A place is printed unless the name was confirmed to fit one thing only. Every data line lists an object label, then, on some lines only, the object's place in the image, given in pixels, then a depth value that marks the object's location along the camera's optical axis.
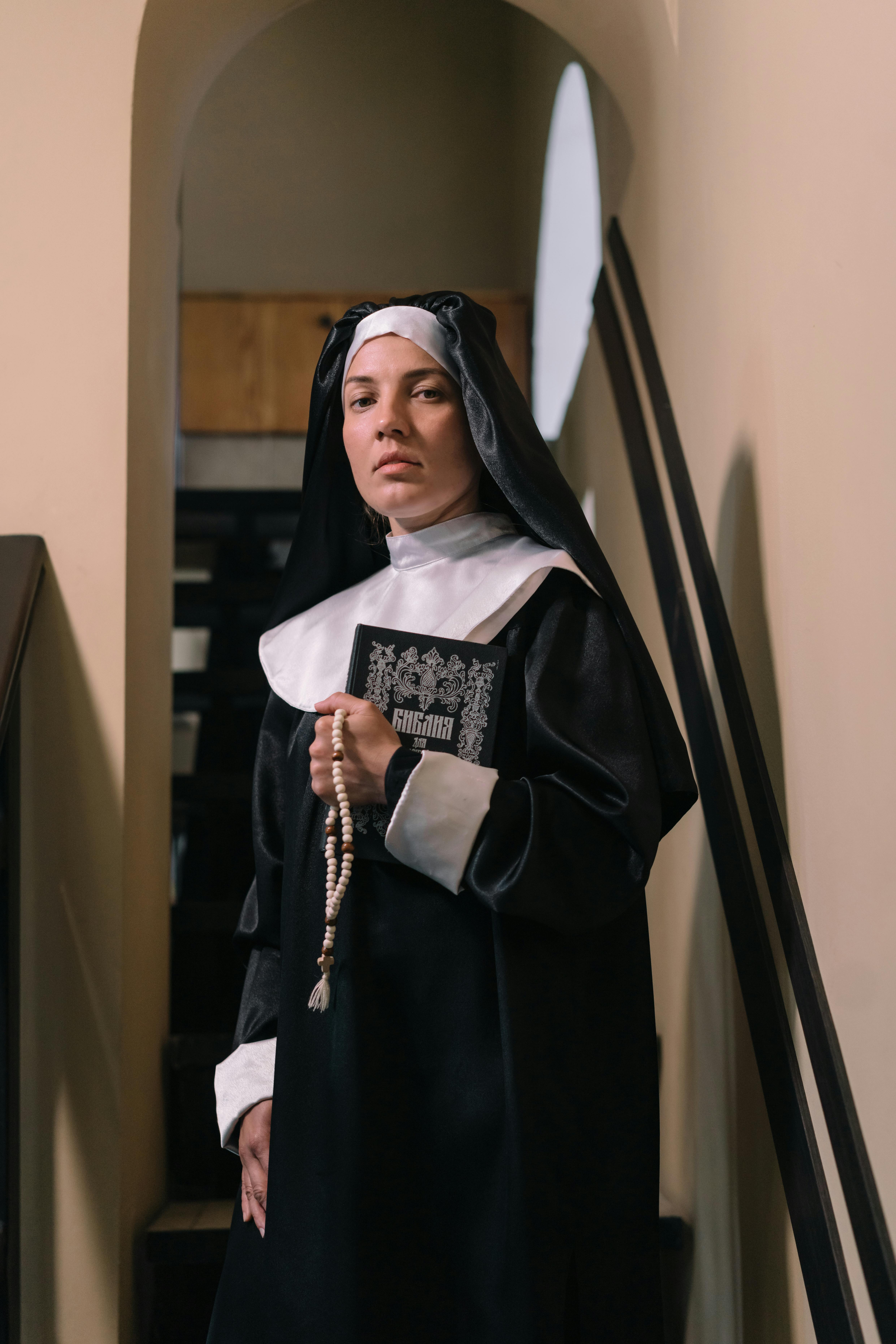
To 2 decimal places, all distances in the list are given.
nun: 1.20
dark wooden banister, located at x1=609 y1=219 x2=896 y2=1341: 1.08
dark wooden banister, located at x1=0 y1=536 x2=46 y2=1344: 1.60
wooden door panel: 5.29
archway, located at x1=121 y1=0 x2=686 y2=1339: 1.85
